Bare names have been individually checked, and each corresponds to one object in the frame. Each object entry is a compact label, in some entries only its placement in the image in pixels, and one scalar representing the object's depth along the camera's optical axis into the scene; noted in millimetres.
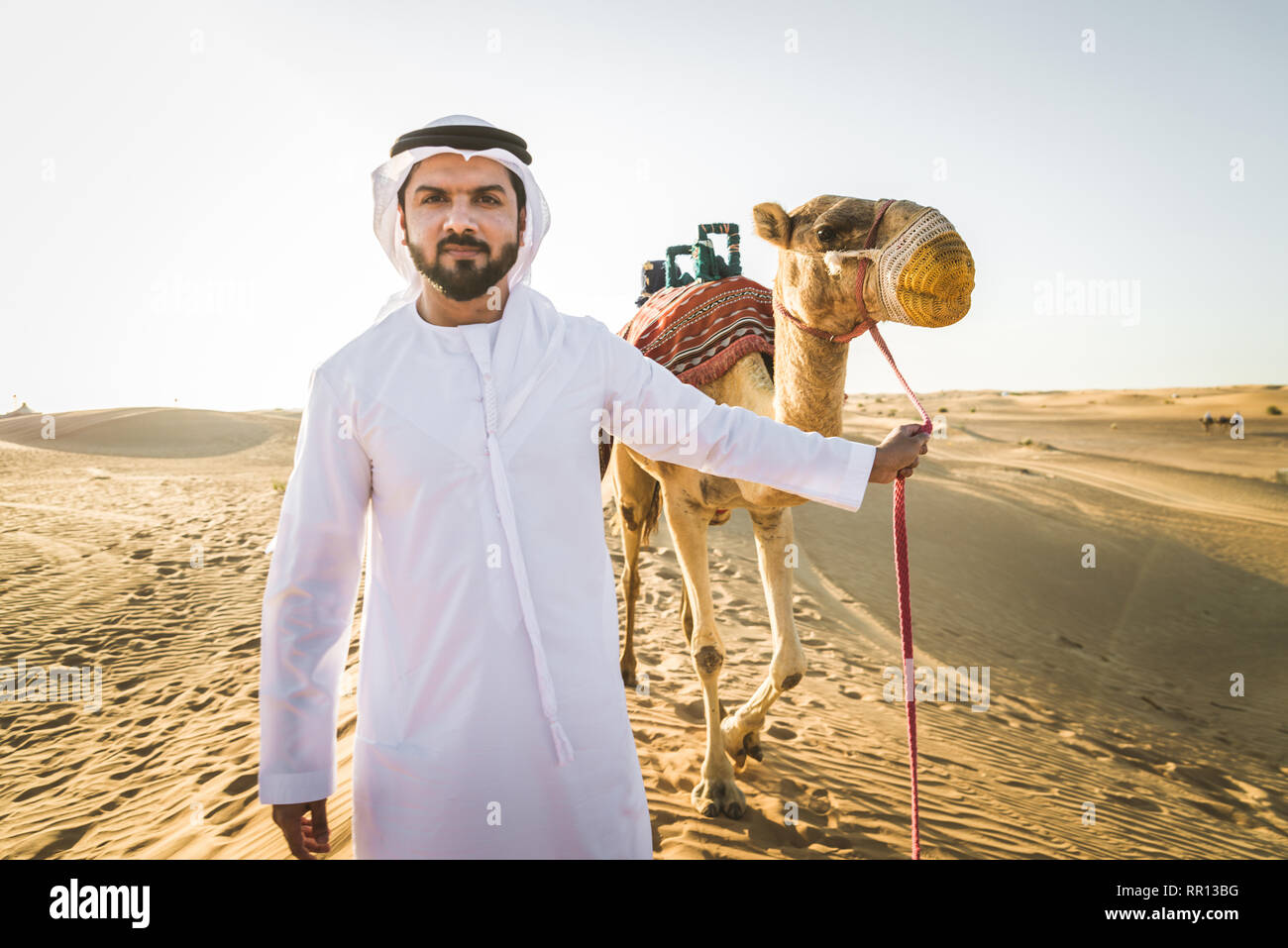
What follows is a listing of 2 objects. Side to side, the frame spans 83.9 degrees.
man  1800
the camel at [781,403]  2494
